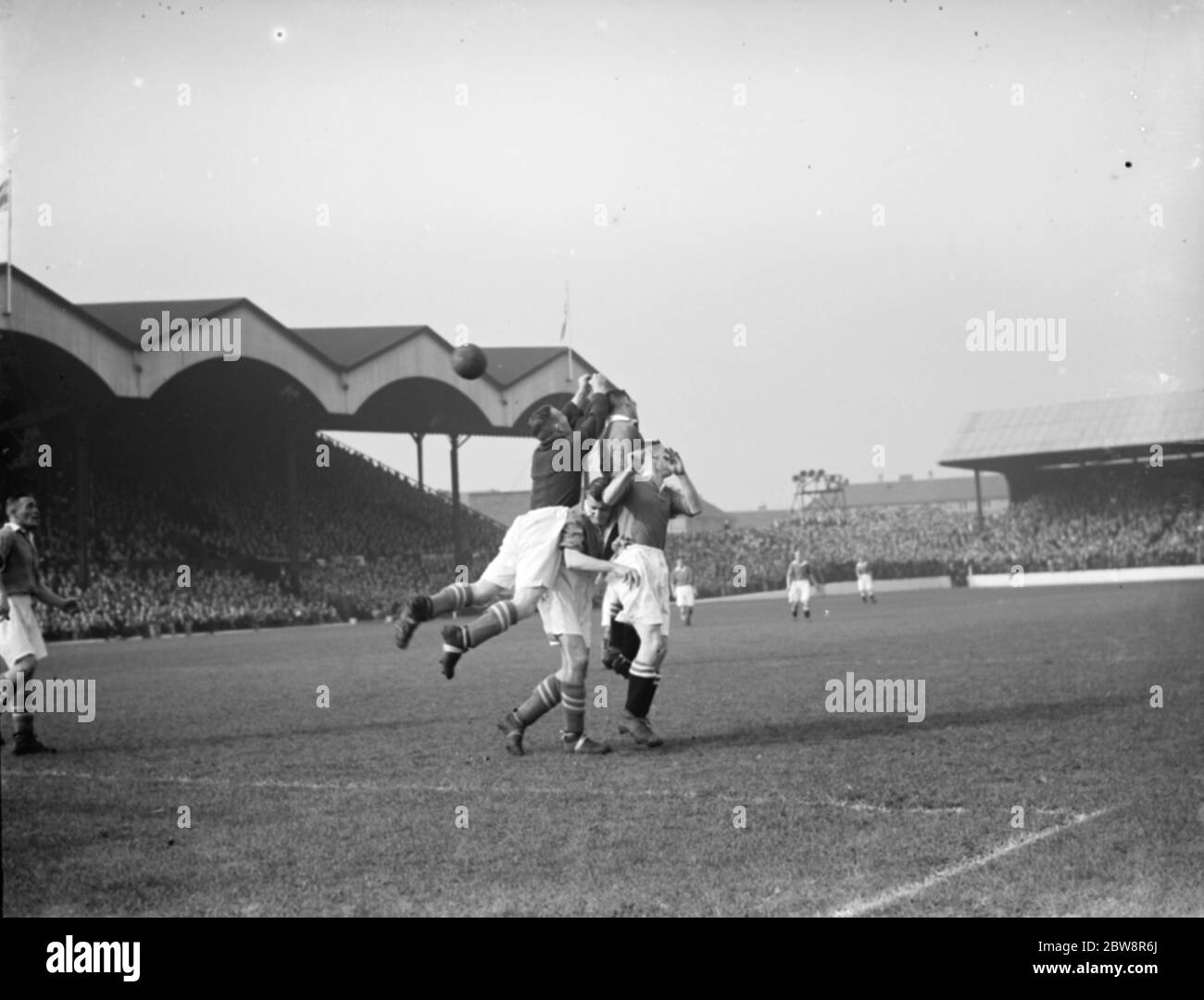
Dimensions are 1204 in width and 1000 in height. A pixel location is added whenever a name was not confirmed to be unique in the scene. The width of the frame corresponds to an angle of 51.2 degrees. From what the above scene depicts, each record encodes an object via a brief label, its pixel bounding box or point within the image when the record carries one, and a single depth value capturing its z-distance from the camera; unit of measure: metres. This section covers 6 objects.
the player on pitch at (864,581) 36.31
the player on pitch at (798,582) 27.42
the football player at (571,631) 7.97
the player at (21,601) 8.73
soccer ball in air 9.47
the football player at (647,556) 8.51
